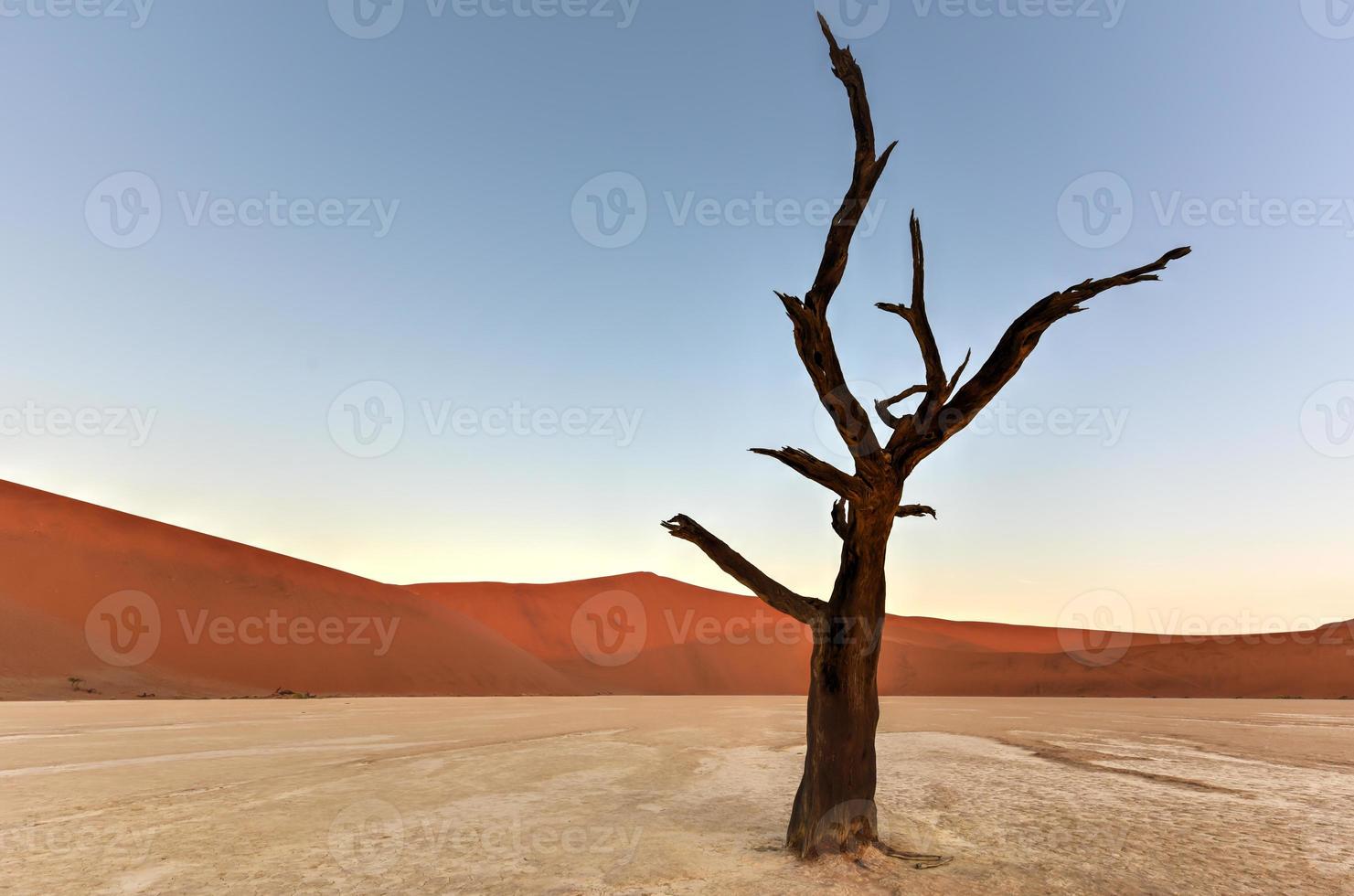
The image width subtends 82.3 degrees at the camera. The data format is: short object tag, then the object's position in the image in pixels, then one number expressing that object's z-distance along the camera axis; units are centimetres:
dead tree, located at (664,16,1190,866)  607
